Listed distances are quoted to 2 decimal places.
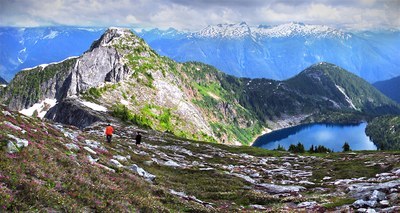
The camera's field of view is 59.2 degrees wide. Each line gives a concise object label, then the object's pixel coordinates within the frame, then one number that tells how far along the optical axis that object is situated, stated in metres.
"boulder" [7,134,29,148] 26.44
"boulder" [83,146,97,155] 38.81
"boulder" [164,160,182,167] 54.87
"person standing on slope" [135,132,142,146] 66.36
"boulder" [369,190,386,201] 29.58
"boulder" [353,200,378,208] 28.11
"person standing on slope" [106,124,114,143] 56.91
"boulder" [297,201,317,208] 32.34
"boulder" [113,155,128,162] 43.12
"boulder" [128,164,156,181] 38.67
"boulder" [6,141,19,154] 24.38
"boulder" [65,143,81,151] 36.40
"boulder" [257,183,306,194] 43.11
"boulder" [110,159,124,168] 38.07
